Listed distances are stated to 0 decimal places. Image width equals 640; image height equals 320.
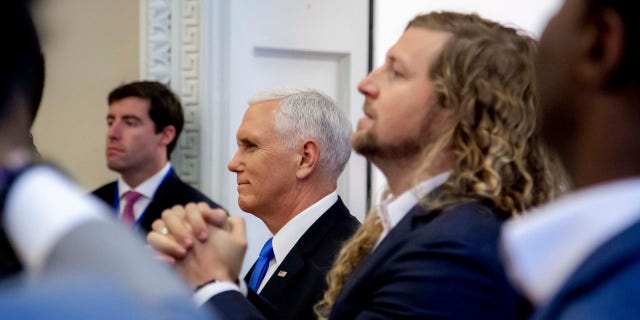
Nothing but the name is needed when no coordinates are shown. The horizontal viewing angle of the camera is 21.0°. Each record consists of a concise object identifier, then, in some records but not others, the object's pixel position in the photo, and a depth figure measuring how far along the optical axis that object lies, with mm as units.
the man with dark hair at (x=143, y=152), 3632
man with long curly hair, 2158
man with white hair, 2748
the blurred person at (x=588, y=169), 1170
